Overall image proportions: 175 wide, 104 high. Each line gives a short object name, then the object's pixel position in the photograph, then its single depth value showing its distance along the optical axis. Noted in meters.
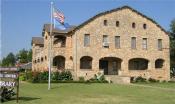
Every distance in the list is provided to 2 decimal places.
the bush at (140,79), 27.85
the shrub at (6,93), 11.09
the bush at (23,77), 26.56
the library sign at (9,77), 10.80
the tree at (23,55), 67.07
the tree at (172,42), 34.93
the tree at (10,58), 75.49
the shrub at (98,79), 25.01
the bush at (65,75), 25.40
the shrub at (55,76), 24.77
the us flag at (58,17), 17.67
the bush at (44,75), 23.93
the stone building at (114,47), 27.36
